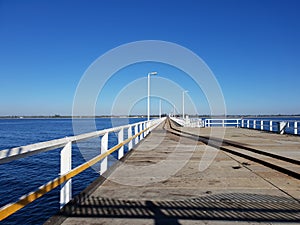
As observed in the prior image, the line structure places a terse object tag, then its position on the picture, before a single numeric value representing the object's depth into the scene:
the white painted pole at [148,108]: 29.72
